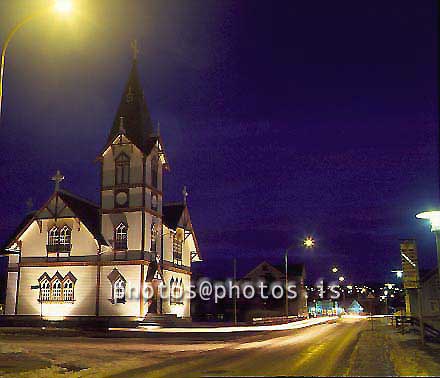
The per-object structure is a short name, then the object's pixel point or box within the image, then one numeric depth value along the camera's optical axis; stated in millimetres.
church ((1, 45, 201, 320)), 47031
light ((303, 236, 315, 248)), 45569
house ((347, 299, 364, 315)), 146050
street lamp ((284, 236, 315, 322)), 45556
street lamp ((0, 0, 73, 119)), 16406
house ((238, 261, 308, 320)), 87125
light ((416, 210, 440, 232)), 17959
